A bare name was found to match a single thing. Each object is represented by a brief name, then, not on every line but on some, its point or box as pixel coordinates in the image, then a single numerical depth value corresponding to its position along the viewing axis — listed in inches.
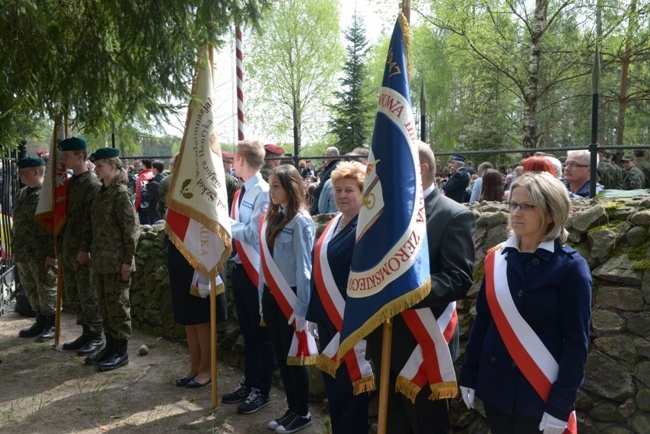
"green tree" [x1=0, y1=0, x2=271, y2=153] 171.6
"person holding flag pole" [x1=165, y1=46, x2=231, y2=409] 194.4
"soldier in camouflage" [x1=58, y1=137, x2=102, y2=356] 249.6
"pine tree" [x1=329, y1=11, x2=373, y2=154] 1155.9
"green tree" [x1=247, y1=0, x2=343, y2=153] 1327.5
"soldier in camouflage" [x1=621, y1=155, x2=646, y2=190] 340.2
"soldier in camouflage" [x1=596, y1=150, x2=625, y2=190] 279.8
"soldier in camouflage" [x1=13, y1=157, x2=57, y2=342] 277.4
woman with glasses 103.0
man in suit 117.6
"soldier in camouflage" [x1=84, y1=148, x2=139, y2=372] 230.1
